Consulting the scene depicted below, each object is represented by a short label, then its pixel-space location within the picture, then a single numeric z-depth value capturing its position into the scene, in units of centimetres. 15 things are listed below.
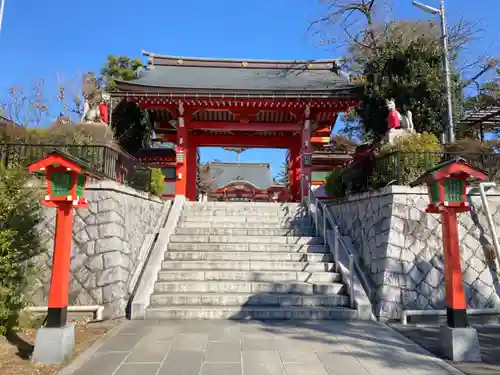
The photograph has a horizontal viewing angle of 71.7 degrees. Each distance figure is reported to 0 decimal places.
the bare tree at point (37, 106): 1614
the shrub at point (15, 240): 485
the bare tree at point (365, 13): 1508
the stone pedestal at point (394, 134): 795
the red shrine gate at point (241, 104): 1112
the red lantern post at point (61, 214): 421
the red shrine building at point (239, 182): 2797
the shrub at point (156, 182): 976
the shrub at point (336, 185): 999
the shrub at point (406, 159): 708
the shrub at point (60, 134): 767
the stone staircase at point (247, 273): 603
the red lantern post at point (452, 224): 433
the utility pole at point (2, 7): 1144
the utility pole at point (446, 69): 909
